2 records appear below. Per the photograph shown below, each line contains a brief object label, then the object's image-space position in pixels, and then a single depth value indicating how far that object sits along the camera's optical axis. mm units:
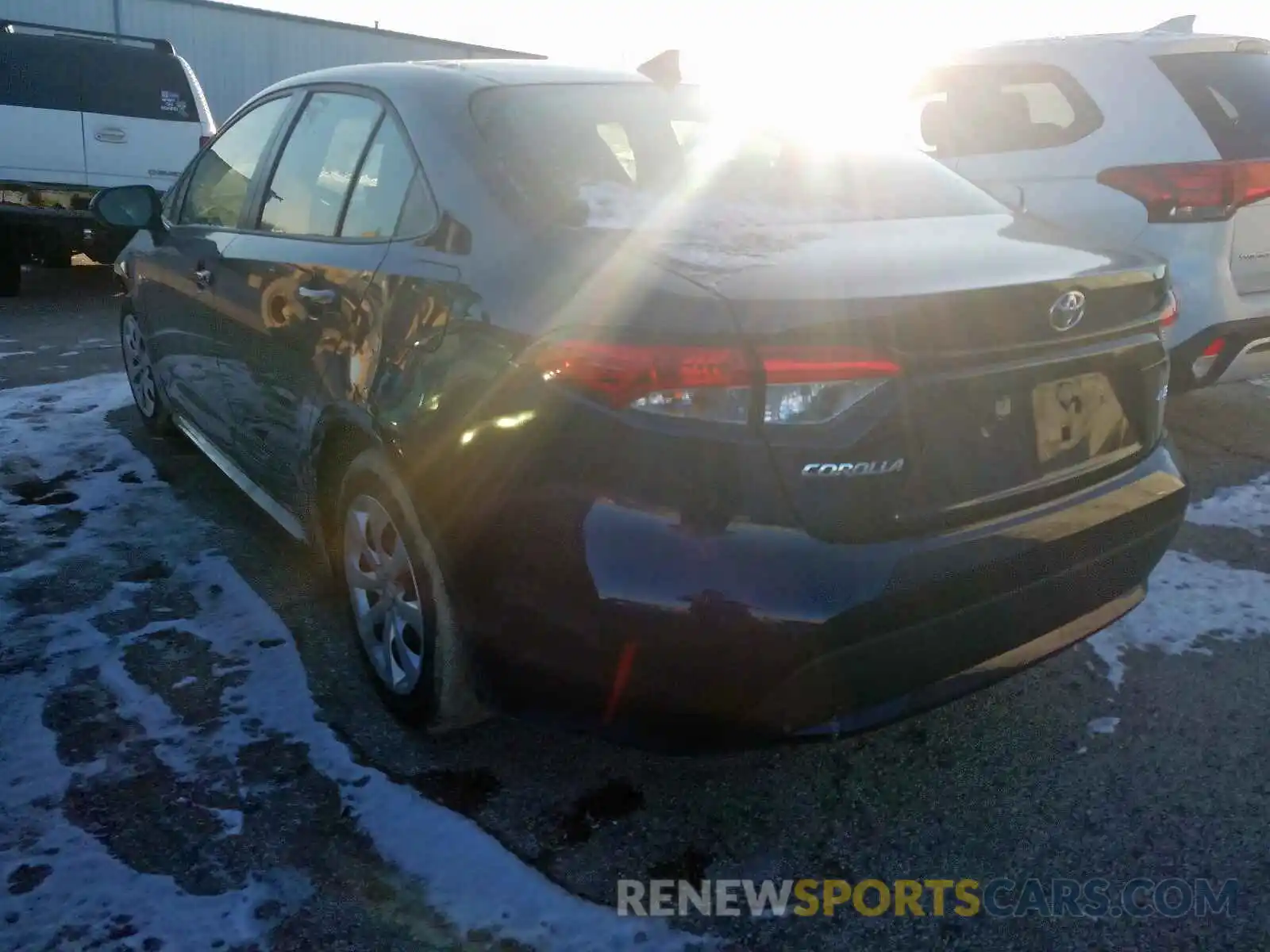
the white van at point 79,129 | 8055
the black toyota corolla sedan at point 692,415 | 1871
